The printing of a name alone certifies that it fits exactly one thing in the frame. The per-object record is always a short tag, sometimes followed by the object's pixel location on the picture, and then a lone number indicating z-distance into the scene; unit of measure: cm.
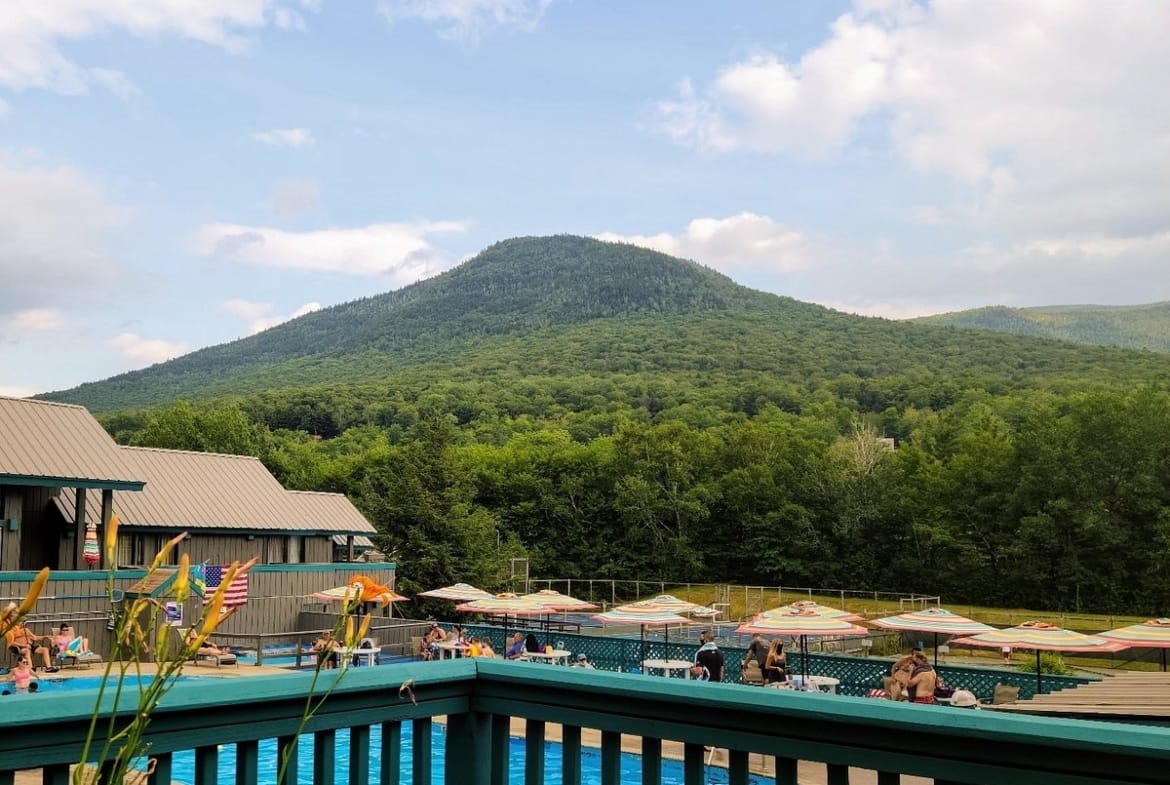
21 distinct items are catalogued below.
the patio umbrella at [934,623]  1962
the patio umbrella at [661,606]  2216
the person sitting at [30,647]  1775
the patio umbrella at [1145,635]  1738
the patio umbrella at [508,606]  2289
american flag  2218
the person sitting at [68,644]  2012
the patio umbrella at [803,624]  1827
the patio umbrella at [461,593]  2677
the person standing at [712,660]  1681
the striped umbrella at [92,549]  2385
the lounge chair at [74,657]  2005
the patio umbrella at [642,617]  2131
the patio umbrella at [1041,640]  1689
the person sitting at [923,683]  1386
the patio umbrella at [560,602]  2356
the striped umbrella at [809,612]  1947
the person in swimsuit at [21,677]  1574
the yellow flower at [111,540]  181
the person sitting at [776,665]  1703
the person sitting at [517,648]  2060
